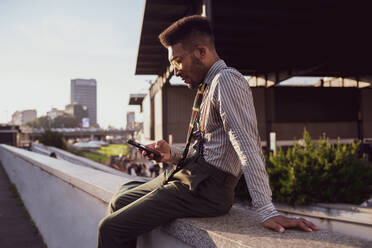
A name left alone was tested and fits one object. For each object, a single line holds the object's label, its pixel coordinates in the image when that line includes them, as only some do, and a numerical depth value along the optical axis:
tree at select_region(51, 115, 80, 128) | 151.50
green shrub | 8.46
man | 1.62
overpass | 110.31
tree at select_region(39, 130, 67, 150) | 31.69
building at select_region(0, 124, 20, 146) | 58.22
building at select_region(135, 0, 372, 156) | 16.97
